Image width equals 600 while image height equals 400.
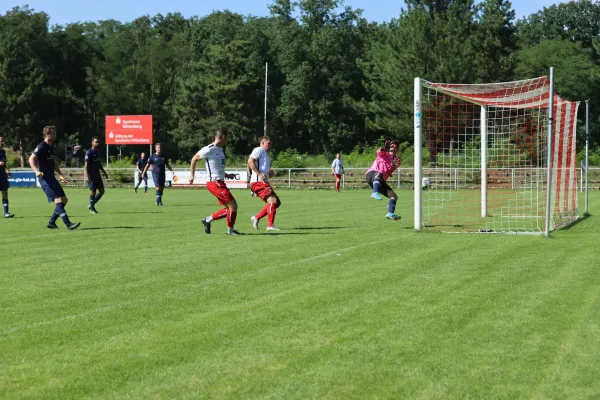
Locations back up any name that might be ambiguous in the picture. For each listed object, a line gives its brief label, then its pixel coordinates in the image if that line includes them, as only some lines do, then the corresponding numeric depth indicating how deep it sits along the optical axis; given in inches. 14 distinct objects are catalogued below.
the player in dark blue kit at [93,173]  818.2
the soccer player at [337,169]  1534.2
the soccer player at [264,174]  573.0
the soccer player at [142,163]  1118.5
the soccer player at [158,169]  1007.9
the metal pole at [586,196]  836.6
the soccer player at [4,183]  761.0
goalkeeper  693.3
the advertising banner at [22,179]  1891.0
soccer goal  596.7
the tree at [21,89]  2878.9
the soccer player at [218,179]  556.1
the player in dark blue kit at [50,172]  600.1
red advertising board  1982.0
